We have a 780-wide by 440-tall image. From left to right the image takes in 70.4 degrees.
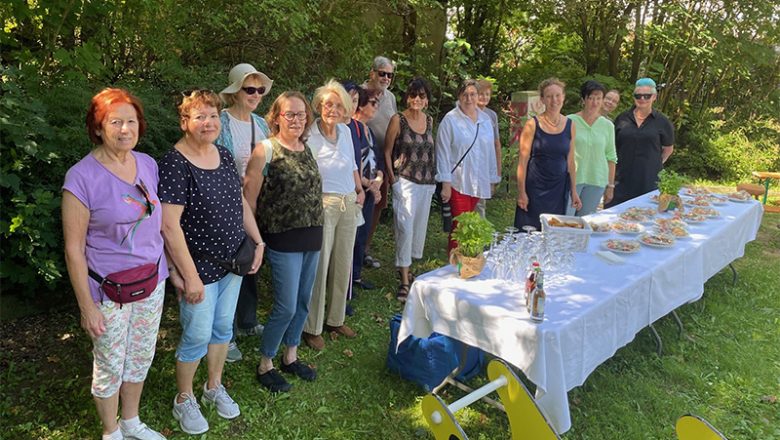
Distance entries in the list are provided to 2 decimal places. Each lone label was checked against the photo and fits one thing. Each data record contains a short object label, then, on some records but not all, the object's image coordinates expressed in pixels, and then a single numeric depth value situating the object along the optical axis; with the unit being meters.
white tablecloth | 2.53
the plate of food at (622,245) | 3.52
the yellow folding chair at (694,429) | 2.06
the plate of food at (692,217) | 4.43
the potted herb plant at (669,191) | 4.59
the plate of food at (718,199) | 5.13
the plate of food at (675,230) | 3.95
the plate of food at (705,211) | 4.57
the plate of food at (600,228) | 3.95
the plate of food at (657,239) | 3.66
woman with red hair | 2.16
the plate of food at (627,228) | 3.98
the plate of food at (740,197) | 5.21
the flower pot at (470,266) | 3.02
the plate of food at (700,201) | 4.95
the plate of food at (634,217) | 4.39
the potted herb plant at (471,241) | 2.99
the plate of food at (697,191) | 5.38
